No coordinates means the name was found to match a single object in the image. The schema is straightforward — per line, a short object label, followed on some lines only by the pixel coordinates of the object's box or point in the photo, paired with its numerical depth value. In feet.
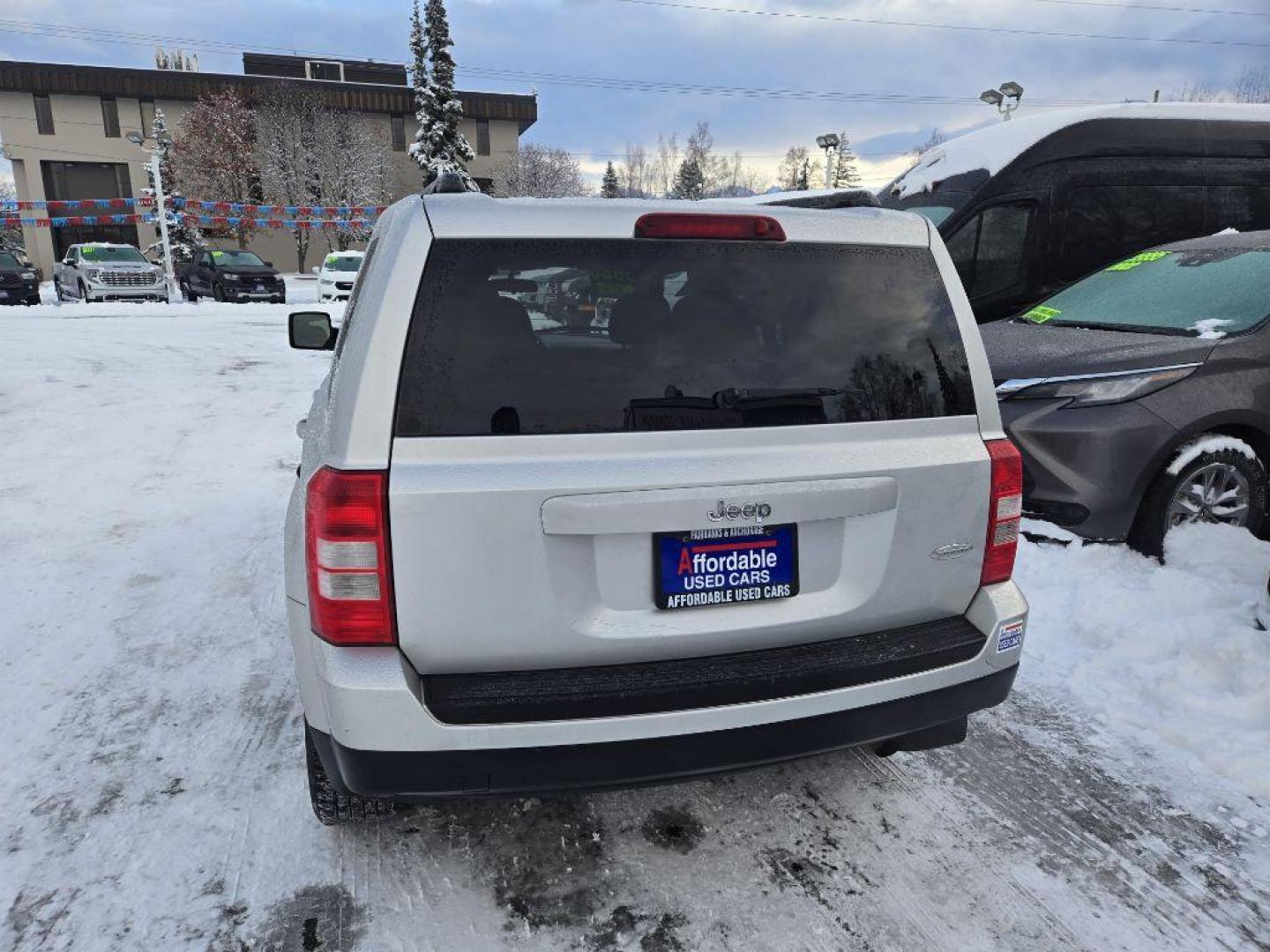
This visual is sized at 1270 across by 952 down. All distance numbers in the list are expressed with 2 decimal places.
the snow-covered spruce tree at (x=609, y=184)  246.19
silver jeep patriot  6.79
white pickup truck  82.48
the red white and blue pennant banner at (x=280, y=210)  133.39
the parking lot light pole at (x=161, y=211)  99.16
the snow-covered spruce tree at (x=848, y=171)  263.29
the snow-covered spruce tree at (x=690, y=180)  235.73
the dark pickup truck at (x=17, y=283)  83.41
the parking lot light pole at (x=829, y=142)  84.89
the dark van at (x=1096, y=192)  28.02
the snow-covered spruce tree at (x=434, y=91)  143.43
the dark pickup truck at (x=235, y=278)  89.92
